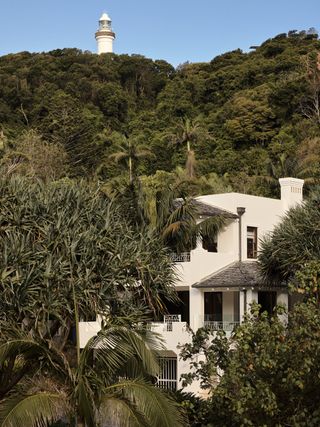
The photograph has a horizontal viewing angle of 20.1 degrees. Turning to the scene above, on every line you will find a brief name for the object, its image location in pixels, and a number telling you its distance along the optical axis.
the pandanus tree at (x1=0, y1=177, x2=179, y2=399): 22.84
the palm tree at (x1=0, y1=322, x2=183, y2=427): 15.95
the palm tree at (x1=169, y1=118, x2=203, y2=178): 64.31
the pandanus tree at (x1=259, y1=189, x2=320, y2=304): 34.56
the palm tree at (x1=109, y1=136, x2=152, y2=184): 63.06
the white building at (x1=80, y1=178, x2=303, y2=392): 35.22
